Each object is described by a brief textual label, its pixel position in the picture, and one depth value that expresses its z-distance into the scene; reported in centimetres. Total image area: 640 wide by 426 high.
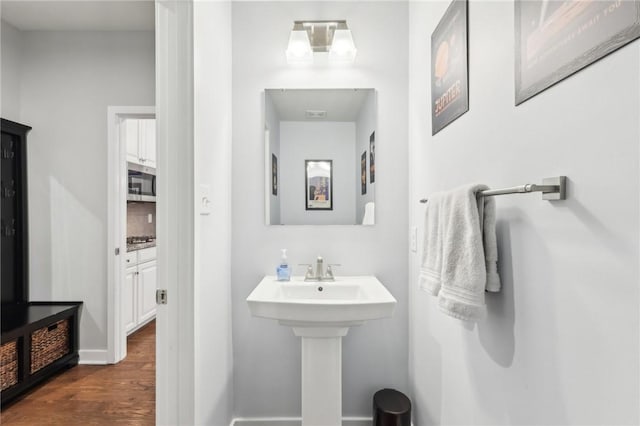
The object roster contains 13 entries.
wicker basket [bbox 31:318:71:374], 239
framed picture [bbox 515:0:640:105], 60
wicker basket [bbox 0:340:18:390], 215
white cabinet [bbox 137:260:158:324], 336
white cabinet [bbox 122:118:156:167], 327
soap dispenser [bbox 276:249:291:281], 185
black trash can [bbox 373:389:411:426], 169
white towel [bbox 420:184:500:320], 94
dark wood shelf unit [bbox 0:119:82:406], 237
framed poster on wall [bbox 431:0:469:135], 123
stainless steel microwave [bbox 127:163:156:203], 344
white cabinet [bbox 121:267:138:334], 312
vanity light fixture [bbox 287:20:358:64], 187
